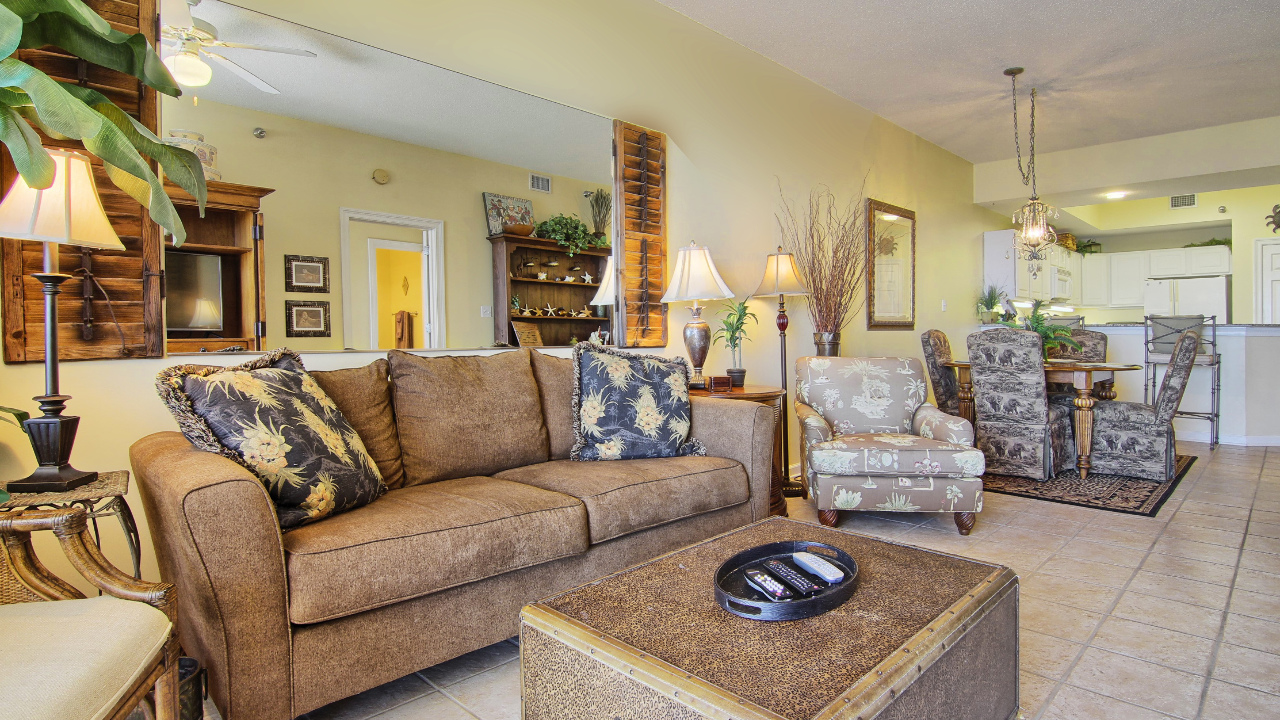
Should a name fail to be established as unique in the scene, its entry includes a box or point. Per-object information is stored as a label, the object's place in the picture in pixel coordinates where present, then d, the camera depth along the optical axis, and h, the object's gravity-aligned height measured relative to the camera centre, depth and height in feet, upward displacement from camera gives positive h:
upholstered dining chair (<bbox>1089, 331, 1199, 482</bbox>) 13.20 -1.78
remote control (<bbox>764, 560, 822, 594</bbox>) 4.20 -1.55
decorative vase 13.94 +0.10
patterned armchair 9.80 -1.84
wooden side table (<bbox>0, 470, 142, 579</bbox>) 4.48 -1.01
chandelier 16.48 +3.00
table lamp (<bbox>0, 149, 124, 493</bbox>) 4.78 +0.93
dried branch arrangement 14.35 +2.31
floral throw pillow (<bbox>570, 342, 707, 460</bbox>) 8.44 -0.79
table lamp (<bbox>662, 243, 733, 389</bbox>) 10.85 +1.02
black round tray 3.90 -1.57
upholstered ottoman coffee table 3.18 -1.65
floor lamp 12.14 +1.24
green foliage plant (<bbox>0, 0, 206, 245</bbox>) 2.97 +1.26
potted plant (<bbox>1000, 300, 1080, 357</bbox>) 14.51 +0.27
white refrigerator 25.95 +1.95
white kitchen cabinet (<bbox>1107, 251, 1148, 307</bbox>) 28.19 +2.92
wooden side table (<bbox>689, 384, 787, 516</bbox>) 10.69 -0.85
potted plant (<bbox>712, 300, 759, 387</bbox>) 11.68 +0.32
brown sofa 4.60 -1.54
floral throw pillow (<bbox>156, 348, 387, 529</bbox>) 5.34 -0.68
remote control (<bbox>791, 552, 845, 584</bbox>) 4.42 -1.55
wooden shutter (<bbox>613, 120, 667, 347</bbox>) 10.98 +2.08
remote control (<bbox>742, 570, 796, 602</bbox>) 4.13 -1.55
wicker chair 2.88 -1.43
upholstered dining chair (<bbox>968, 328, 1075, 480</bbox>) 13.00 -1.30
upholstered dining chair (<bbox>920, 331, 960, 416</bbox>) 15.67 -0.61
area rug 11.71 -2.87
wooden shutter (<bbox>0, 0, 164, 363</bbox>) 5.84 +0.82
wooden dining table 13.19 -0.84
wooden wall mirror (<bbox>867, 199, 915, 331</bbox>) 16.98 +2.20
